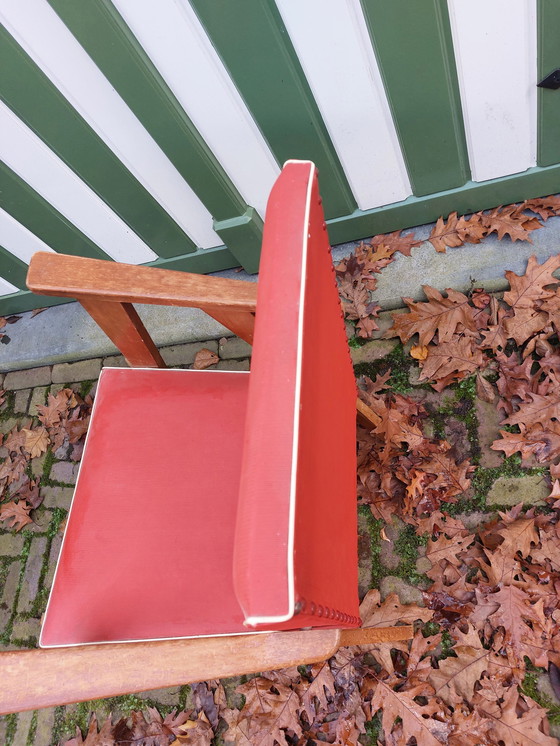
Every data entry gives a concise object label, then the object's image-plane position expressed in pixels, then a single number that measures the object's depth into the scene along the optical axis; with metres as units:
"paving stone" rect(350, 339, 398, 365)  2.46
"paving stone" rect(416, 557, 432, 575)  2.09
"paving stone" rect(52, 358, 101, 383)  2.94
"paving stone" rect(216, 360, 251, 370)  2.69
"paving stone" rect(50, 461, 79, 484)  2.71
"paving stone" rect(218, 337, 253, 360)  2.74
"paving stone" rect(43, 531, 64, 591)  2.54
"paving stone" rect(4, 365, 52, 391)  3.02
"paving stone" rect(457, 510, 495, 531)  2.08
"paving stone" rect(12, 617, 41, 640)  2.46
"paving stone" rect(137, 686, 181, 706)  2.21
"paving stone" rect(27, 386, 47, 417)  2.94
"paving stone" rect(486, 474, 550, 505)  2.06
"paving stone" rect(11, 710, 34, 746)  2.32
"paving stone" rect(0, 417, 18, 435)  2.95
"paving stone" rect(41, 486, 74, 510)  2.67
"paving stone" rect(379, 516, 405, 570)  2.14
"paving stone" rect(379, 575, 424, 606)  2.07
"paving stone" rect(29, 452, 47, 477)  2.77
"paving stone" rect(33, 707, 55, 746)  2.28
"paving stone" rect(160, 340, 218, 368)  2.80
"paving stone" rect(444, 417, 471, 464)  2.19
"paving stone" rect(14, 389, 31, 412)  2.98
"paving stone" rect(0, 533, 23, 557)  2.66
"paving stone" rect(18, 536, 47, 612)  2.53
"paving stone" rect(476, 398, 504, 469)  2.15
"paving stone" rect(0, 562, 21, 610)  2.56
